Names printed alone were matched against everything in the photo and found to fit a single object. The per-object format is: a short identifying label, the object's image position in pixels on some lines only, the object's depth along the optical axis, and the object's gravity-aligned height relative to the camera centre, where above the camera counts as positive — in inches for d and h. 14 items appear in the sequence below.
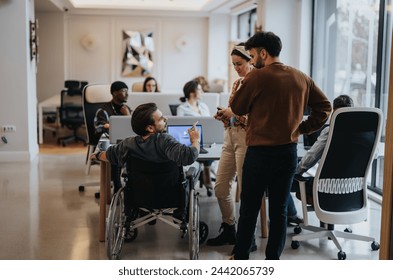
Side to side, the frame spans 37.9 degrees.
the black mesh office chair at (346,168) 135.1 -20.8
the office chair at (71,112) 350.0 -20.0
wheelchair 134.8 -28.3
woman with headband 137.0 -19.0
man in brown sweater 110.7 -7.2
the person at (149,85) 265.0 -2.1
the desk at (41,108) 351.6 -17.7
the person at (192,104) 206.1 -8.5
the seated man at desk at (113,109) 192.5 -10.0
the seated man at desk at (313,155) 140.7 -18.0
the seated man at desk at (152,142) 131.0 -14.1
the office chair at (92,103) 219.3 -9.1
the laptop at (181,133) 159.3 -14.6
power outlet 278.1 -23.8
